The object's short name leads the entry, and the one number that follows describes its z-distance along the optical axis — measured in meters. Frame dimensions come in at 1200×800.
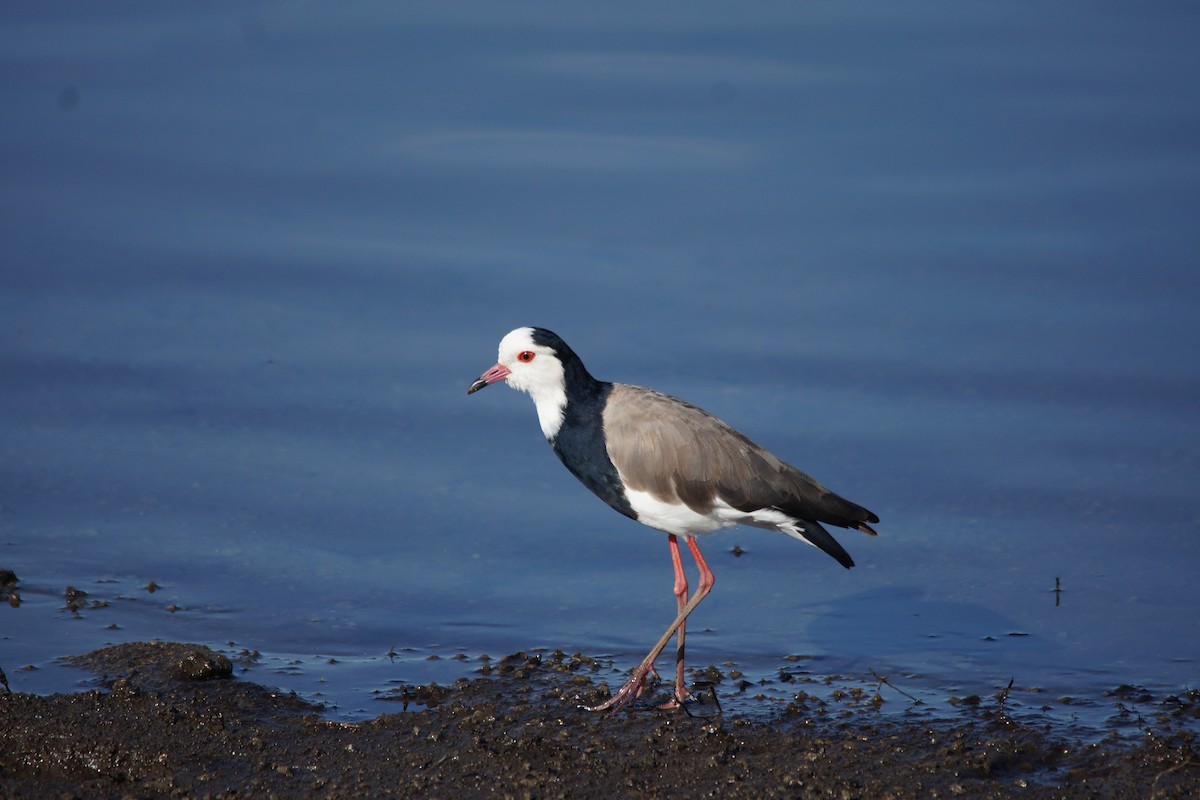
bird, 15.67
